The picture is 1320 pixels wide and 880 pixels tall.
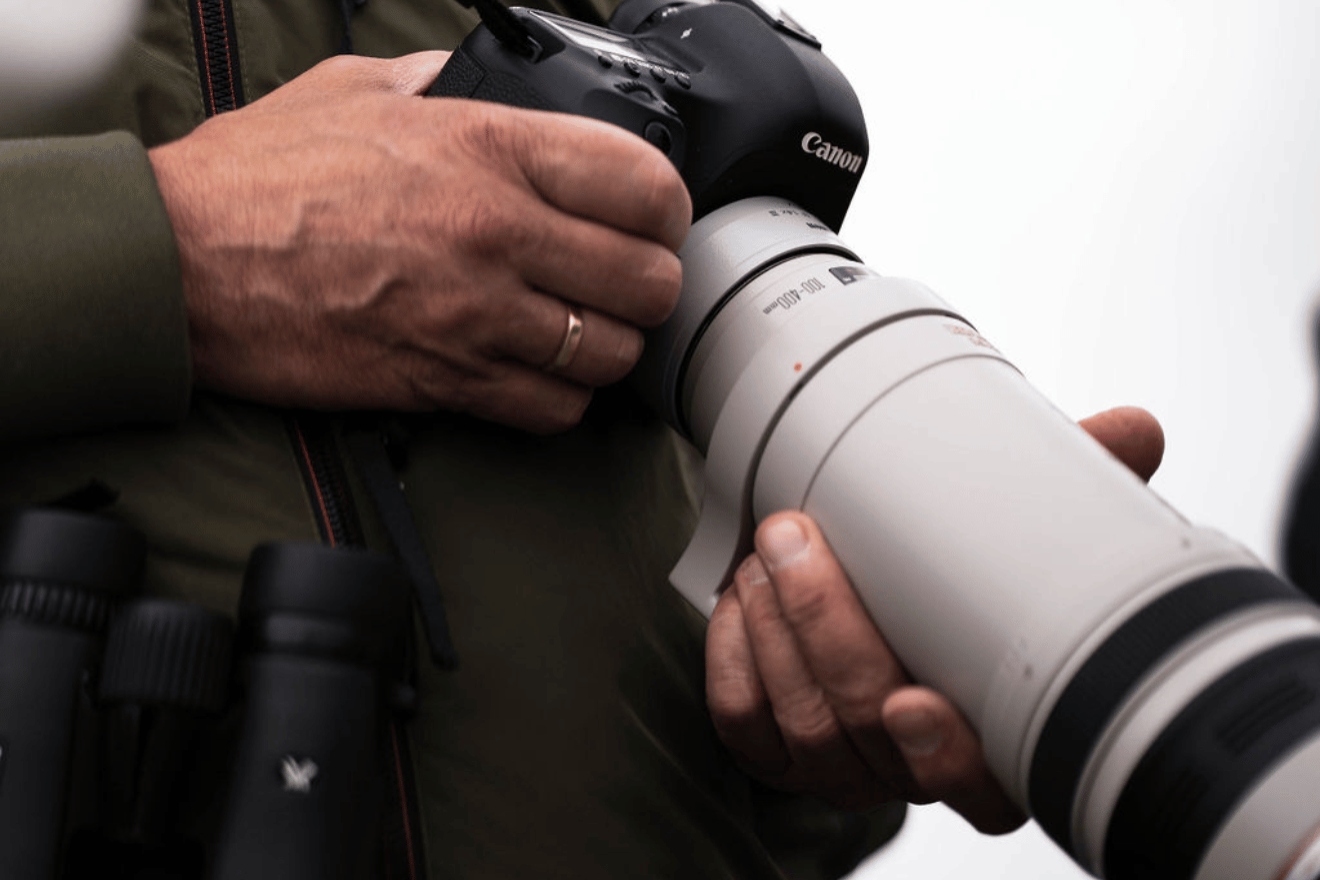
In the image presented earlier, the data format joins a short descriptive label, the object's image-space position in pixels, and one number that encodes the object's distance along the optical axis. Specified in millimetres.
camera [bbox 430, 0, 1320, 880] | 788
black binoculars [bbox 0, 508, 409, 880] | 795
